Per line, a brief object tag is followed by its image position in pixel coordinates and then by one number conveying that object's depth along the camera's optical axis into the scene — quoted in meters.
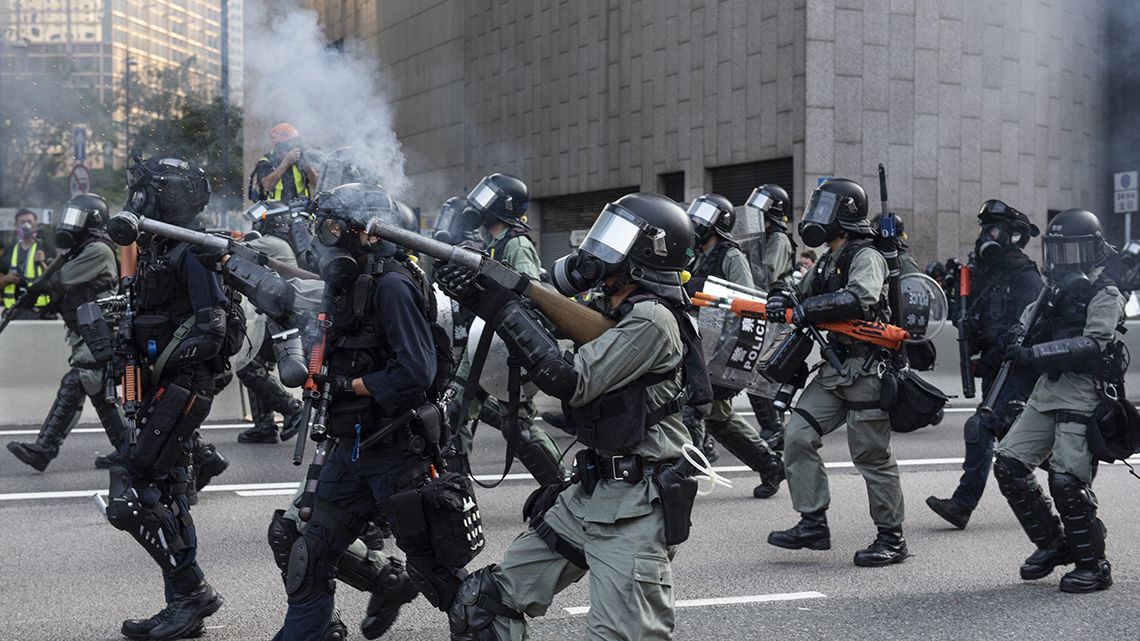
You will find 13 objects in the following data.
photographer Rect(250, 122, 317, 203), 7.12
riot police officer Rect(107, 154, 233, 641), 5.16
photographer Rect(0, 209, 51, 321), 15.19
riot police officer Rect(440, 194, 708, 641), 3.89
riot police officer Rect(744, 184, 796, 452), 10.05
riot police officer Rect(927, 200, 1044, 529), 7.55
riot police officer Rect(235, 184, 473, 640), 4.52
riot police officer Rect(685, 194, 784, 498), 8.14
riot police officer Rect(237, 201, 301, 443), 8.45
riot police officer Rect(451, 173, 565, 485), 7.37
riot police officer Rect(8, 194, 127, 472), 8.72
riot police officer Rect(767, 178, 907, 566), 6.65
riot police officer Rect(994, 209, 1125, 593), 6.09
